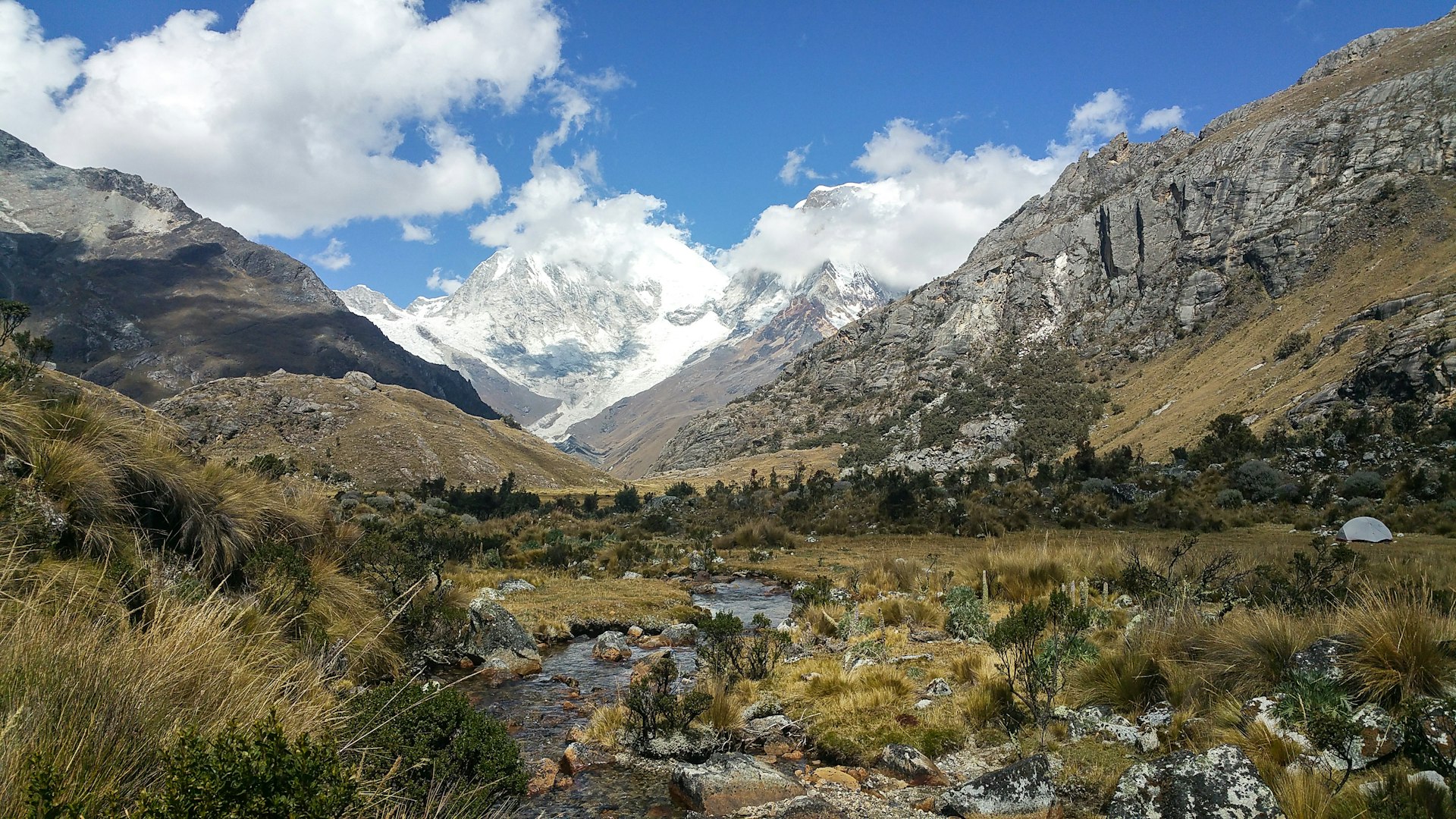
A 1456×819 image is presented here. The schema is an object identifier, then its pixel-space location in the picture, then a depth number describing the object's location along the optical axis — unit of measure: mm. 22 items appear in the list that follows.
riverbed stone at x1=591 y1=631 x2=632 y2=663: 13891
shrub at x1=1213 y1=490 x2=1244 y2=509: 28469
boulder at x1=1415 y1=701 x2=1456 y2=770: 4297
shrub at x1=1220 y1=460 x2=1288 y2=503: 28984
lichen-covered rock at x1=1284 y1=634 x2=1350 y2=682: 5591
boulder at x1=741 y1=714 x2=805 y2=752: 8500
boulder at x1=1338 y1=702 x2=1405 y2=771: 4656
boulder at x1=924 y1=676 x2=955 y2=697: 8945
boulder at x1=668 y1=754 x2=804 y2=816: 6633
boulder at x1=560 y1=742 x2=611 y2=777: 7949
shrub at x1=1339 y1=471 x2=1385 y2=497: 25359
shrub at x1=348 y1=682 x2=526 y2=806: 4836
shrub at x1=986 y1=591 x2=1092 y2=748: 7043
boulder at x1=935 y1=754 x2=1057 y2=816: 5605
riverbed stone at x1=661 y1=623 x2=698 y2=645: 15406
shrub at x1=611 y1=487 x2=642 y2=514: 60069
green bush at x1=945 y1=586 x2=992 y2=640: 11875
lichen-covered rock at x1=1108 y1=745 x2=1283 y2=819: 4461
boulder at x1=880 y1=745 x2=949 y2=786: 6848
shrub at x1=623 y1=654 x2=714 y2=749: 8414
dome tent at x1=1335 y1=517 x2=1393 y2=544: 19062
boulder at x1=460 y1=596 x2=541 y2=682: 12445
